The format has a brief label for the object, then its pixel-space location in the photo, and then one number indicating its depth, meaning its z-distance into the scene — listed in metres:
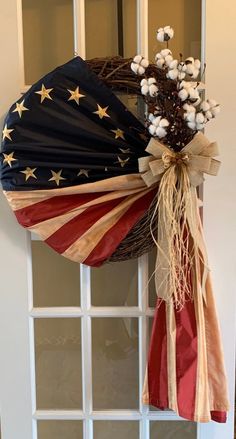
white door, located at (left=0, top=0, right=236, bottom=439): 1.33
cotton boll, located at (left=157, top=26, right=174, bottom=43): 1.13
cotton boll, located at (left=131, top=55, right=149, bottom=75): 1.18
